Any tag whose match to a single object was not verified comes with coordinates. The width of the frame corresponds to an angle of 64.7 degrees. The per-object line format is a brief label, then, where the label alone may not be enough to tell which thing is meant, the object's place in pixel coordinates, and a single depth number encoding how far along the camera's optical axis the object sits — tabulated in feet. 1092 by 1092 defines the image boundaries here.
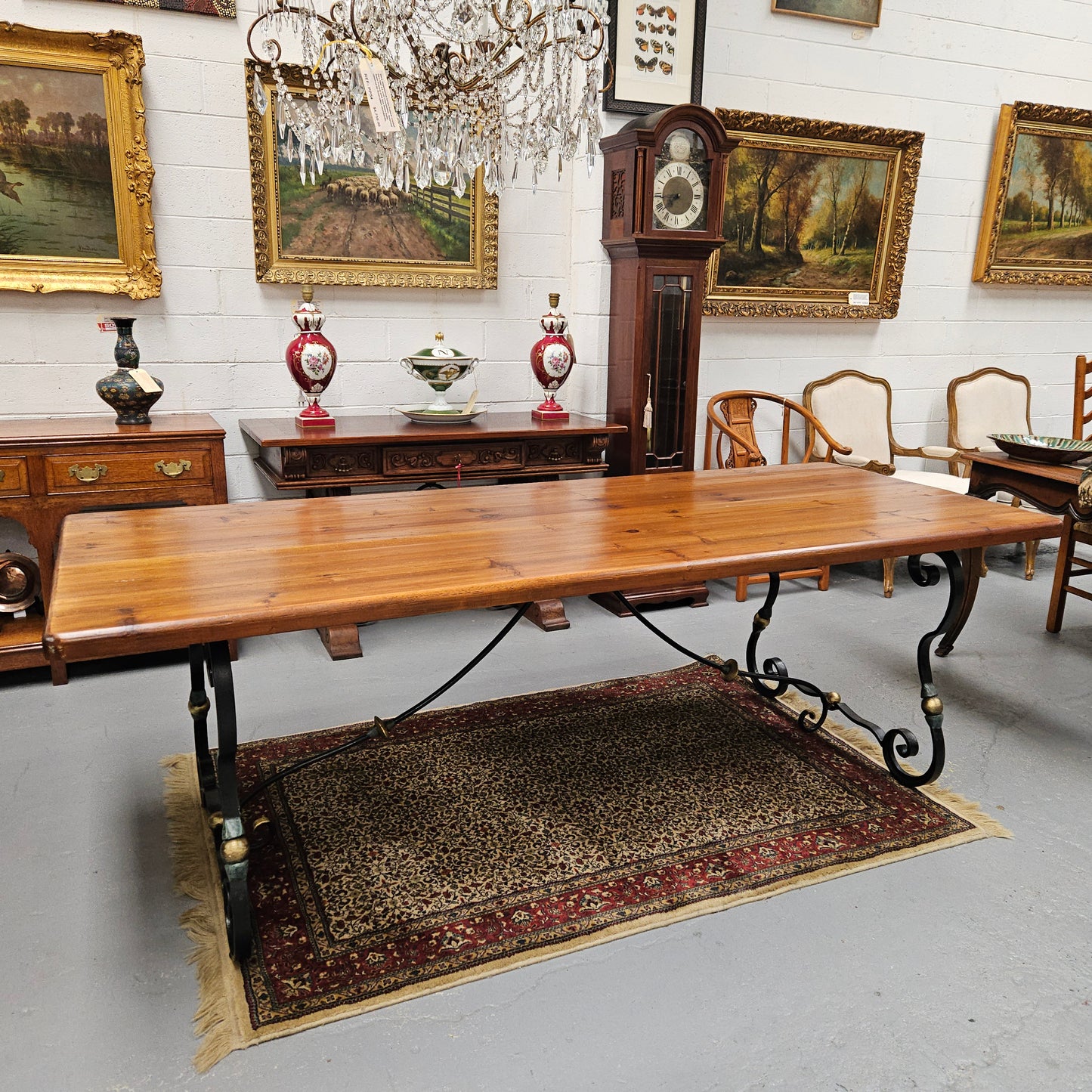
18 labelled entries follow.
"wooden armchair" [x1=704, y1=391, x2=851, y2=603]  13.70
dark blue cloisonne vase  10.61
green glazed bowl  11.09
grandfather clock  11.95
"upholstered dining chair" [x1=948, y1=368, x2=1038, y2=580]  16.62
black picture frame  12.26
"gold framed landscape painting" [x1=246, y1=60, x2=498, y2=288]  11.72
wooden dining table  5.32
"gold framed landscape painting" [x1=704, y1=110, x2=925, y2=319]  14.25
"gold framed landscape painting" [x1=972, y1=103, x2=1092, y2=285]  15.85
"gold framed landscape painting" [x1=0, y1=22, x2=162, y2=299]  10.43
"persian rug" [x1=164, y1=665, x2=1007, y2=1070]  6.08
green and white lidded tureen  12.07
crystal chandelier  6.48
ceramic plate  12.15
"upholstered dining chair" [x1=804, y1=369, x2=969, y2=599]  15.31
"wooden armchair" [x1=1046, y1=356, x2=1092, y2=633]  10.95
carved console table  10.93
